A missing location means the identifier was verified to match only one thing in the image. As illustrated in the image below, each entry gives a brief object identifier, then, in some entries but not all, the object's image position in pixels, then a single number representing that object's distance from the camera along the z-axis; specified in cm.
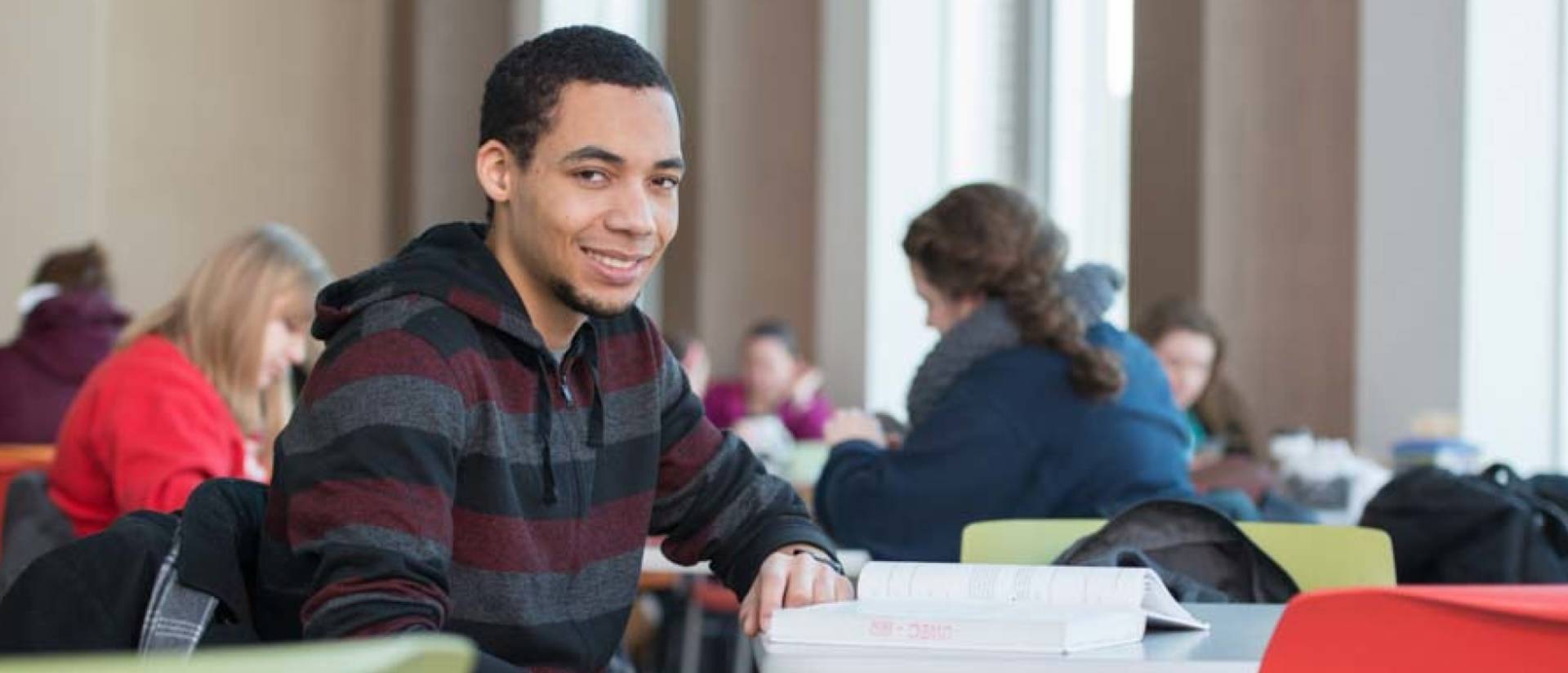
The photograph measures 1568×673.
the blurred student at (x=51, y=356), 555
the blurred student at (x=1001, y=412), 334
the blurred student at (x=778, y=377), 774
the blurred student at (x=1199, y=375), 539
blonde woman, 338
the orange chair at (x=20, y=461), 405
